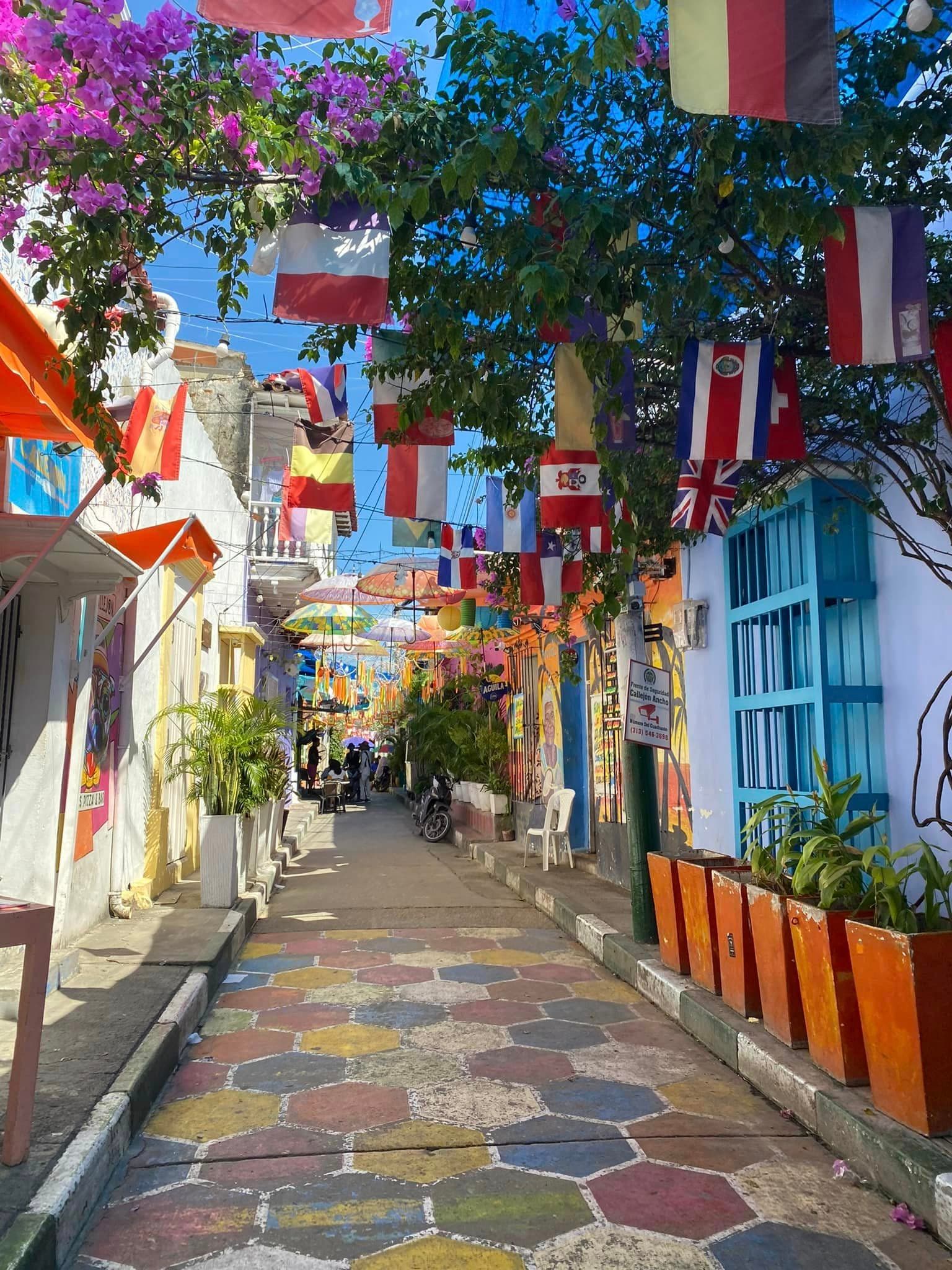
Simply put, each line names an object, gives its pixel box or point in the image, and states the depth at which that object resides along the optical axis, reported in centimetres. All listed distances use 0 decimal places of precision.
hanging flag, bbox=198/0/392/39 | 337
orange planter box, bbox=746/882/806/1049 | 488
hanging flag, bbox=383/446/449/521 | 710
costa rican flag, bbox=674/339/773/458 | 502
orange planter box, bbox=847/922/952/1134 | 373
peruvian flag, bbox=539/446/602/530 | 660
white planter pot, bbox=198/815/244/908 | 916
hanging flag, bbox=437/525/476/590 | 1177
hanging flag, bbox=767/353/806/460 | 512
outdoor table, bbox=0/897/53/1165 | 349
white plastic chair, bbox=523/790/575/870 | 1212
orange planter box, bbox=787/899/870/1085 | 434
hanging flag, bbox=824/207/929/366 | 414
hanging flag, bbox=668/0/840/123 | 306
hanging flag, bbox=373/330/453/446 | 601
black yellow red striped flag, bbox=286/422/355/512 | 847
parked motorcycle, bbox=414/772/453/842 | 1822
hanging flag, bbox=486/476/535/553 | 867
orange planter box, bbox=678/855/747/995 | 593
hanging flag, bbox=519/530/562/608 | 905
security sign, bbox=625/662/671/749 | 736
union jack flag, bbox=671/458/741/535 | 634
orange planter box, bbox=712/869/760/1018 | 543
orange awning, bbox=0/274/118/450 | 373
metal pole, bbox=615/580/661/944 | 737
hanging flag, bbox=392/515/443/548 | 1010
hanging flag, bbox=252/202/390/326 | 454
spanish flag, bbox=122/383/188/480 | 715
